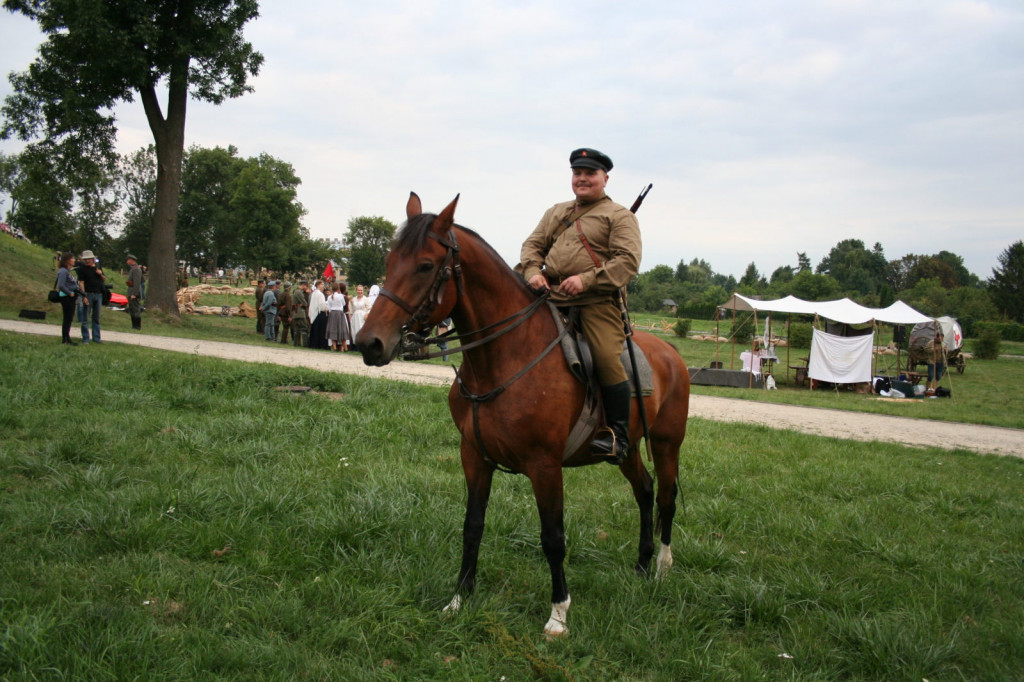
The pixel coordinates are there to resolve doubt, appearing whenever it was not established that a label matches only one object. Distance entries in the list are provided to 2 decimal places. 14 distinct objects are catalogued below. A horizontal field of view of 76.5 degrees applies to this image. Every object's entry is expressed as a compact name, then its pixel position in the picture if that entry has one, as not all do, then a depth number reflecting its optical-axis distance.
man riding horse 4.24
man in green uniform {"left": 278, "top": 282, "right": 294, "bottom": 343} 22.28
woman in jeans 14.02
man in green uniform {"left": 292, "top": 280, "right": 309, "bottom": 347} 21.58
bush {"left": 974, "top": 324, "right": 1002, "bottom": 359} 38.00
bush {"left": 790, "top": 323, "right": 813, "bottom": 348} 41.34
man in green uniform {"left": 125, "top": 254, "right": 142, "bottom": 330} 20.31
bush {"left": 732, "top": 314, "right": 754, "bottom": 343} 41.96
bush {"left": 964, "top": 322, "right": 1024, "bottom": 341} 51.59
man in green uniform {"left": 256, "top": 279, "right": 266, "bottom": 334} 25.85
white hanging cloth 21.23
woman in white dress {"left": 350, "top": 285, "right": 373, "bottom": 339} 22.31
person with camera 14.96
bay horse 3.67
